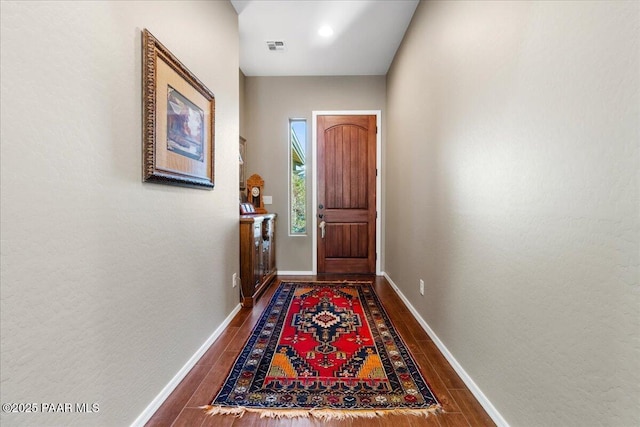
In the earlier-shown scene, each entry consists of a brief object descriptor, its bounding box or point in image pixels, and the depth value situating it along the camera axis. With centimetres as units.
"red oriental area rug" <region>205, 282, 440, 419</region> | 153
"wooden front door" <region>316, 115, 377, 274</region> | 430
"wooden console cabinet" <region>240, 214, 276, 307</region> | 298
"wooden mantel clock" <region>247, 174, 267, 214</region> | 413
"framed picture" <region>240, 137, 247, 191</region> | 402
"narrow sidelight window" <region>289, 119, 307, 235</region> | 436
